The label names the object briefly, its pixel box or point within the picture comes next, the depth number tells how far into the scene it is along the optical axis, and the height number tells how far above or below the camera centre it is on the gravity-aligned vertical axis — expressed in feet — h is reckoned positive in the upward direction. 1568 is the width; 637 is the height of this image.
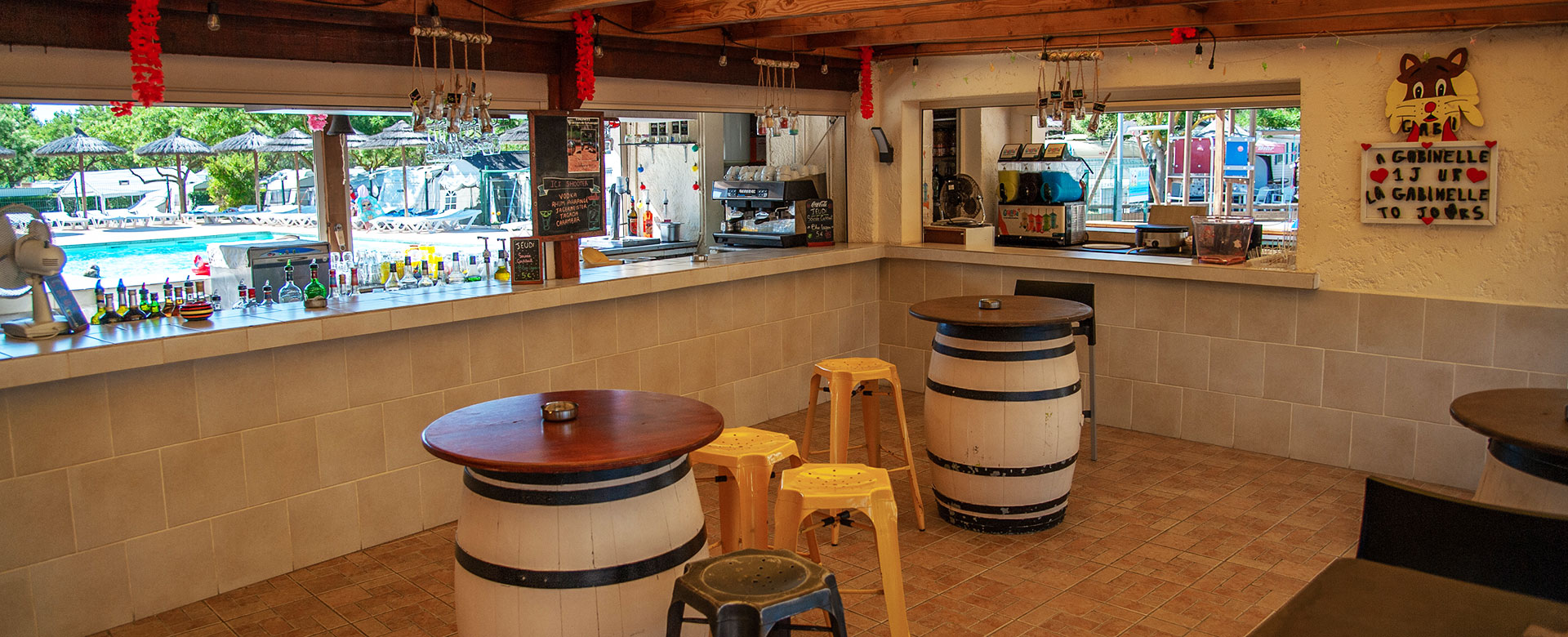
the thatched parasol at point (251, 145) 20.62 +1.35
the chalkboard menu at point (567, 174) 17.29 +0.57
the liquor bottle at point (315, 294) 13.96 -1.10
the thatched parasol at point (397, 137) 21.56 +1.53
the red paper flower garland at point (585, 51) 16.70 +2.51
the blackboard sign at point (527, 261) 16.66 -0.82
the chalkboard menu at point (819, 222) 22.72 -0.39
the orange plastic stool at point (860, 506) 10.28 -2.96
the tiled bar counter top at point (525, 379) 11.81 -2.62
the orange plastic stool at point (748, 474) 11.03 -2.84
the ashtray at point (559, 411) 9.31 -1.79
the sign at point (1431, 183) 15.87 +0.17
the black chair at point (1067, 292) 17.34 -1.52
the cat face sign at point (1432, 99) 15.80 +1.44
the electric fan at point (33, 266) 12.04 -0.56
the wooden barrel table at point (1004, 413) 13.82 -2.82
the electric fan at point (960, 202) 24.25 -0.01
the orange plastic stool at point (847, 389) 14.47 -2.58
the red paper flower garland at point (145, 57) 12.01 +1.82
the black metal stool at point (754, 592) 7.12 -2.66
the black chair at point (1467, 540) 6.98 -2.37
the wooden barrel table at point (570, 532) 8.16 -2.55
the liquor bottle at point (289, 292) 14.89 -1.12
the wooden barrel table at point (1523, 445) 9.02 -2.14
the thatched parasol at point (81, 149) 17.22 +1.11
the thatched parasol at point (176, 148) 19.15 +1.22
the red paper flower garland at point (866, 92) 22.63 +2.40
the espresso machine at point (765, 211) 22.39 -0.14
